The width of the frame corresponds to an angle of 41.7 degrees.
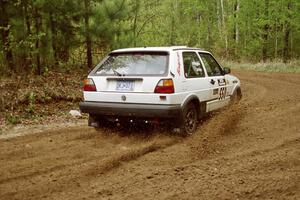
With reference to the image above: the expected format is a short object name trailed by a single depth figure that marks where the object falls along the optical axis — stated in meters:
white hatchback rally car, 6.97
